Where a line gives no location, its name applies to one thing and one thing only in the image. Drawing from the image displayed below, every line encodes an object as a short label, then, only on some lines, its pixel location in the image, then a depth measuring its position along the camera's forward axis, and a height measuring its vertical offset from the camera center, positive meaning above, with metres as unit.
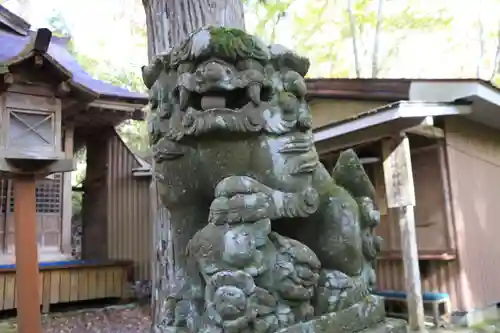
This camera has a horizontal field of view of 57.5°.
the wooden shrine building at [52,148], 5.66 +1.17
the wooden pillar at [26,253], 5.19 -0.26
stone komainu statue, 1.90 +0.09
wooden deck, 7.97 -0.98
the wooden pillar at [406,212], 5.50 +0.05
